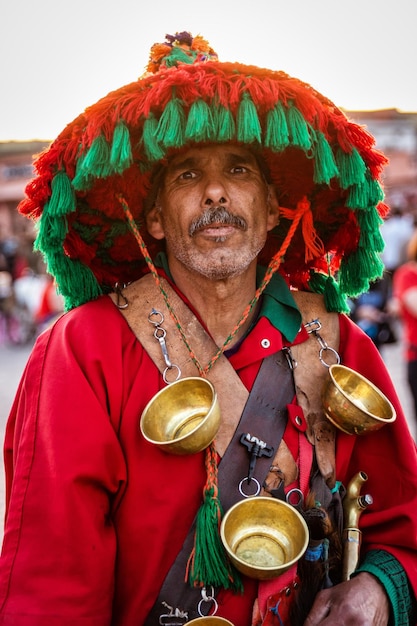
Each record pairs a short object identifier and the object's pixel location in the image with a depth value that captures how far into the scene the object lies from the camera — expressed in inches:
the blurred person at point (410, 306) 186.2
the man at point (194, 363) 75.6
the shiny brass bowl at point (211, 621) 75.4
